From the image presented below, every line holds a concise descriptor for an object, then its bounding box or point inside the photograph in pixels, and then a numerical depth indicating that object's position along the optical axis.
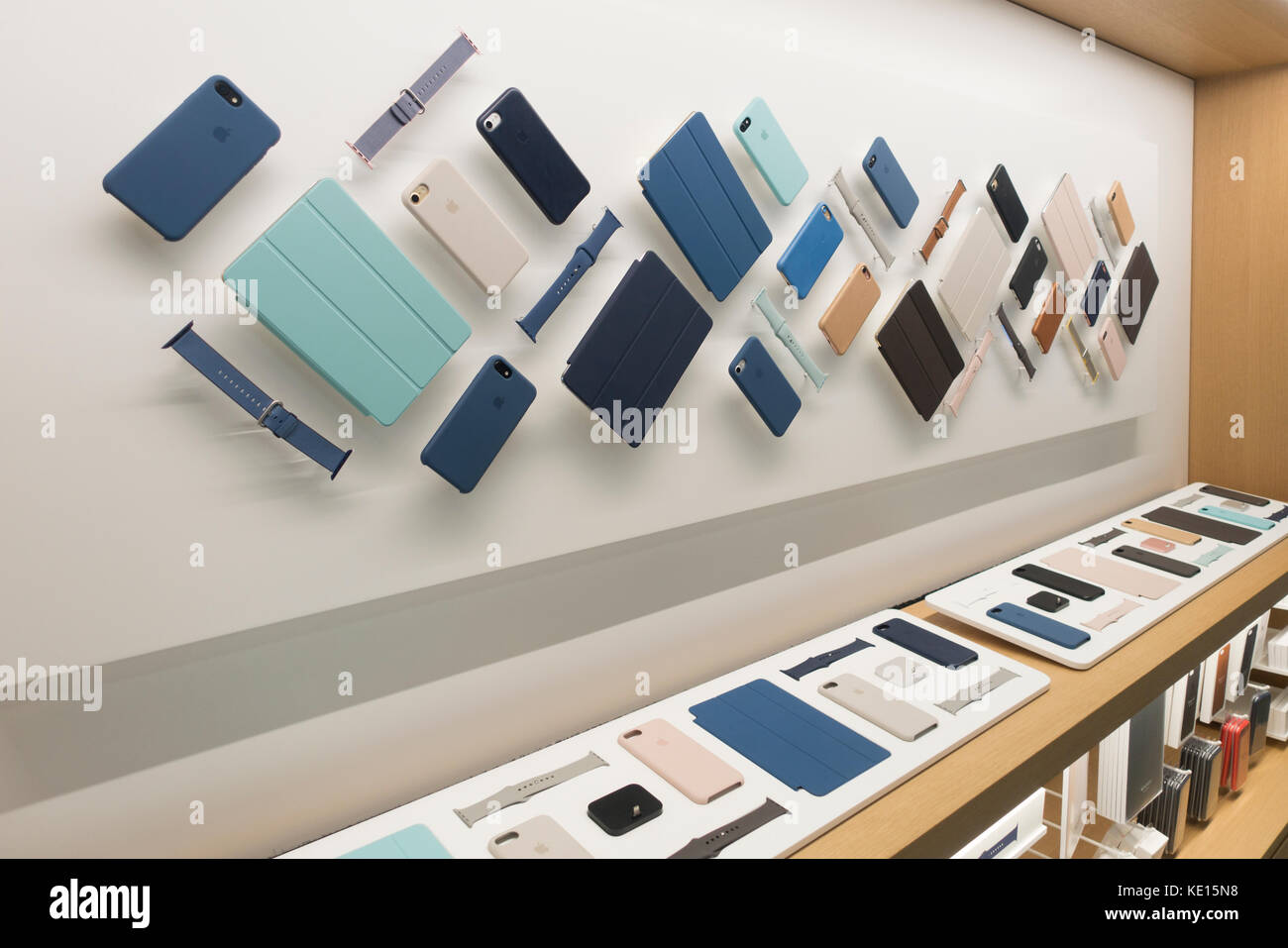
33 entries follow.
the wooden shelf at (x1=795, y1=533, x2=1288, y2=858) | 0.93
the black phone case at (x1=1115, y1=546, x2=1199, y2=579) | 1.63
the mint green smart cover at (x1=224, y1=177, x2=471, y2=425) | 0.81
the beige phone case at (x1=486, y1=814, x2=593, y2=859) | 0.87
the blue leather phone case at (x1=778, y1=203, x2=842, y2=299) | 1.26
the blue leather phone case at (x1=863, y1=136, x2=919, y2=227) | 1.33
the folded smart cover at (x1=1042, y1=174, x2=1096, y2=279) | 1.71
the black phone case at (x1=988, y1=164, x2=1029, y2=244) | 1.56
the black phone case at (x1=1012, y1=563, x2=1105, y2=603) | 1.53
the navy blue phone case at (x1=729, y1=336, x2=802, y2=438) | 1.20
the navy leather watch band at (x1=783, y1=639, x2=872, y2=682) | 1.27
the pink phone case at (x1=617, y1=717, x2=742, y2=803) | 0.98
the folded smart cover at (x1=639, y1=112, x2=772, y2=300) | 1.08
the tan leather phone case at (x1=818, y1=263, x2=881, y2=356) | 1.32
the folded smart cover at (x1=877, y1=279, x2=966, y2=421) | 1.42
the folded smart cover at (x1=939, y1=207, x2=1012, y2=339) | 1.52
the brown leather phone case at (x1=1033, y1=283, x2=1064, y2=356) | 1.72
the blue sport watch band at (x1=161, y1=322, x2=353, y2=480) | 0.78
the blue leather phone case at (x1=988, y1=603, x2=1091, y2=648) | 1.34
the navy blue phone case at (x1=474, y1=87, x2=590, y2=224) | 0.94
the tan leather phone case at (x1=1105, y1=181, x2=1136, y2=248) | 1.86
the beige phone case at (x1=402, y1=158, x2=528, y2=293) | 0.90
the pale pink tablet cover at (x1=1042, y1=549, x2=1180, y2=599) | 1.55
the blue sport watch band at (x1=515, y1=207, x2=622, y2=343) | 1.01
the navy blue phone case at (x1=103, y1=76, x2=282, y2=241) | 0.74
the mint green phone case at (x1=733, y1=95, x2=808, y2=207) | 1.16
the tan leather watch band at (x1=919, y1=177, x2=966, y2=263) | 1.47
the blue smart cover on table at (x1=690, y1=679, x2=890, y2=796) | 1.01
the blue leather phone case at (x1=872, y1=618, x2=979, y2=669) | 1.29
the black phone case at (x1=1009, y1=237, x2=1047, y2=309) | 1.67
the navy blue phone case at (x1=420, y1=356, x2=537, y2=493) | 0.94
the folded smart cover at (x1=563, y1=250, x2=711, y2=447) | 1.05
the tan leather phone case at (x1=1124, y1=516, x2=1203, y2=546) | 1.84
